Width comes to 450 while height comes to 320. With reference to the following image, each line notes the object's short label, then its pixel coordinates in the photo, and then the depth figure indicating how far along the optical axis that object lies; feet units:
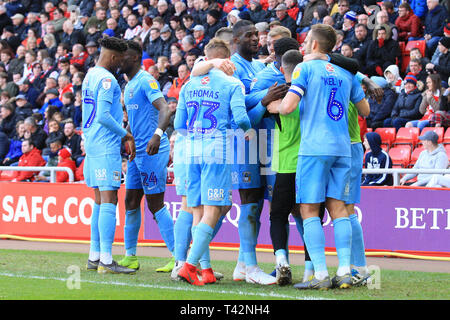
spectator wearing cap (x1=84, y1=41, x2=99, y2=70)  68.28
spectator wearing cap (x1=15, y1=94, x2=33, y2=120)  66.90
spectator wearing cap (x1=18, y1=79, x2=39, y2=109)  70.58
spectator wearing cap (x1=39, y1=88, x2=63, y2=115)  64.90
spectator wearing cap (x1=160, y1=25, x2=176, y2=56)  63.31
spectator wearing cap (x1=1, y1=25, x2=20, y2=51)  80.79
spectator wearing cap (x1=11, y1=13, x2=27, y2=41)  81.87
